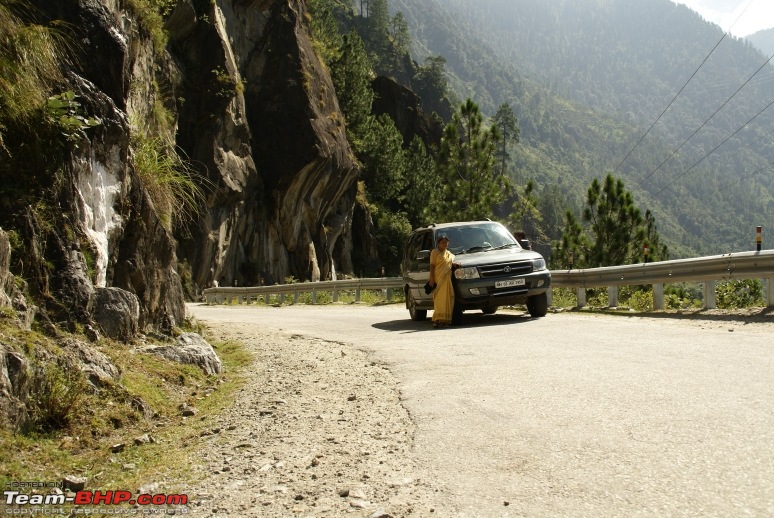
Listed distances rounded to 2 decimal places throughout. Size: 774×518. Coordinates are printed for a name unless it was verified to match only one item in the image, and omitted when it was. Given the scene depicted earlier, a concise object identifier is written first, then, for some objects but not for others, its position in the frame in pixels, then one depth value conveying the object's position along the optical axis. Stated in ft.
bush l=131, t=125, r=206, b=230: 28.76
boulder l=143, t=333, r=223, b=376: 24.57
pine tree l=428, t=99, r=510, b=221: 118.52
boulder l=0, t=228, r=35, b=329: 17.92
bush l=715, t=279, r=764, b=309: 51.73
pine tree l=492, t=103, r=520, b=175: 415.23
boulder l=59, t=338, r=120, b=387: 18.10
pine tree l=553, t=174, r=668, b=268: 117.70
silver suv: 42.37
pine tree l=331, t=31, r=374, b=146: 186.80
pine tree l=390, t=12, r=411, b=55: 441.19
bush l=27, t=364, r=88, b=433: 15.44
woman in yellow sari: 42.63
